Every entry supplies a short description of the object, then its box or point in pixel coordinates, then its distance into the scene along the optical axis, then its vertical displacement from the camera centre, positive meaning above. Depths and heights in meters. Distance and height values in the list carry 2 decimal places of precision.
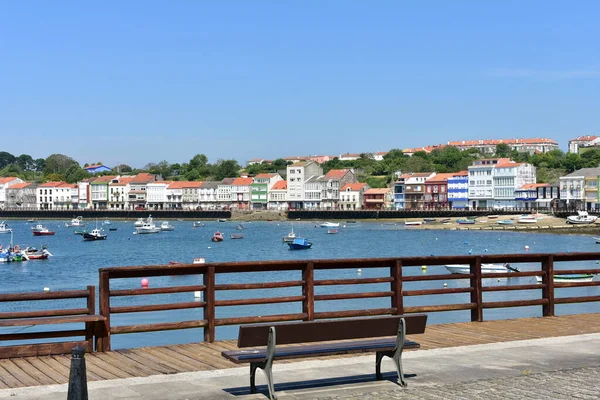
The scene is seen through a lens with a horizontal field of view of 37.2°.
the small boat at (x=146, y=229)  143.84 -7.97
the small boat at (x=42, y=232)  138.34 -8.00
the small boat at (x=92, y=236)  122.94 -7.77
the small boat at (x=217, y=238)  115.19 -7.65
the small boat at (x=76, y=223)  176.90 -8.65
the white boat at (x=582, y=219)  136.62 -6.82
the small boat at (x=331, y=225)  151.70 -8.11
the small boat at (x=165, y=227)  154.01 -8.25
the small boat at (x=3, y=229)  147.50 -7.95
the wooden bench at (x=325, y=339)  9.72 -1.82
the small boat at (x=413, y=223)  154.62 -8.06
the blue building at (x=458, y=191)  186.25 -3.10
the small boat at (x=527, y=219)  144.12 -7.16
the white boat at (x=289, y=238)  104.83 -7.14
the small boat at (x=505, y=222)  143.80 -7.51
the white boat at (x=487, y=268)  49.78 -5.28
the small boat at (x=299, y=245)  93.94 -7.05
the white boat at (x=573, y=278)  45.19 -5.45
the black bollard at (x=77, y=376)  7.69 -1.69
